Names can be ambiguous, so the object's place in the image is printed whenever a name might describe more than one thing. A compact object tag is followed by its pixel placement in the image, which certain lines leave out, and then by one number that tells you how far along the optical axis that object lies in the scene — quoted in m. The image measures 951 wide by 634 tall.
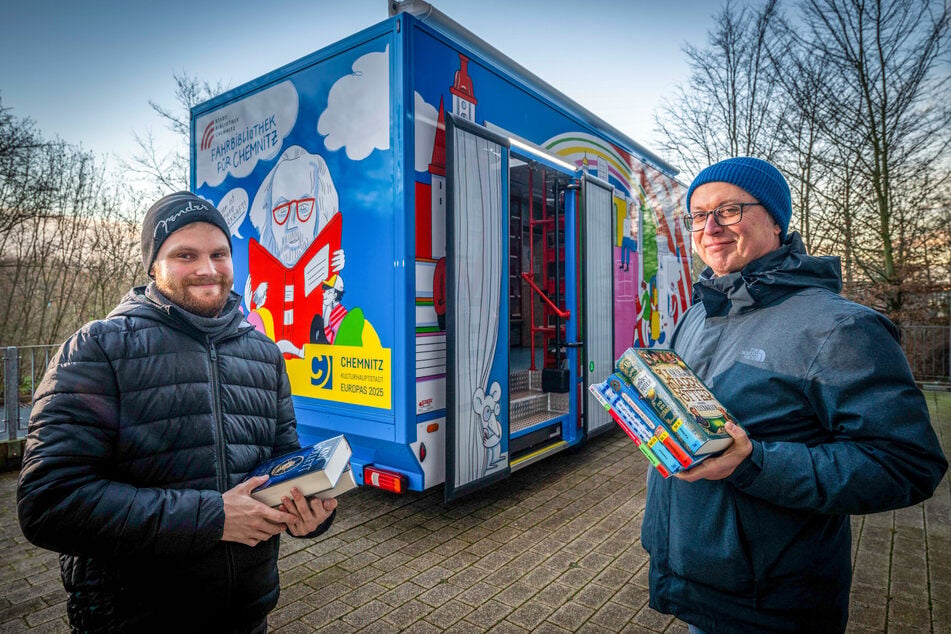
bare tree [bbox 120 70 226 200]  12.13
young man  1.15
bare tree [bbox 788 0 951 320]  11.17
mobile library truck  3.17
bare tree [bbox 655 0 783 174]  12.98
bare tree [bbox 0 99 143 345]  8.02
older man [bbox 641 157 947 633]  1.18
